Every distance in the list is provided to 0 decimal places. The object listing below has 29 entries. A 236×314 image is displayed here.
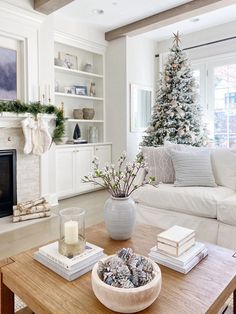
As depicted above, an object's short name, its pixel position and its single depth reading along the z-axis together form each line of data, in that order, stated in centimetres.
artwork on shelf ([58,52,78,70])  463
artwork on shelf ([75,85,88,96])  485
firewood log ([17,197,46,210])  333
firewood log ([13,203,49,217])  327
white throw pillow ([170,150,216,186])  267
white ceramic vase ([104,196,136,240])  148
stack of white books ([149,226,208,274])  122
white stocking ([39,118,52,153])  358
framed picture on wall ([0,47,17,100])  338
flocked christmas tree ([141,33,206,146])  431
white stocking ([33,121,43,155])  354
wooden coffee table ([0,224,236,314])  97
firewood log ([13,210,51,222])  322
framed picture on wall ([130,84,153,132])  495
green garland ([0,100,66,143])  331
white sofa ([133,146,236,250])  223
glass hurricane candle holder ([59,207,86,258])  125
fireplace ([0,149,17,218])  340
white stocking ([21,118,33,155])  342
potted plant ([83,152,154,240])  149
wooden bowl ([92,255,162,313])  90
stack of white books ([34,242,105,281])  115
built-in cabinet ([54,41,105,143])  463
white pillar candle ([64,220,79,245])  125
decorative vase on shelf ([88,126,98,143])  498
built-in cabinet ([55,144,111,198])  419
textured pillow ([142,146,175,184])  288
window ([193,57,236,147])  470
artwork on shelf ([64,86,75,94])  472
